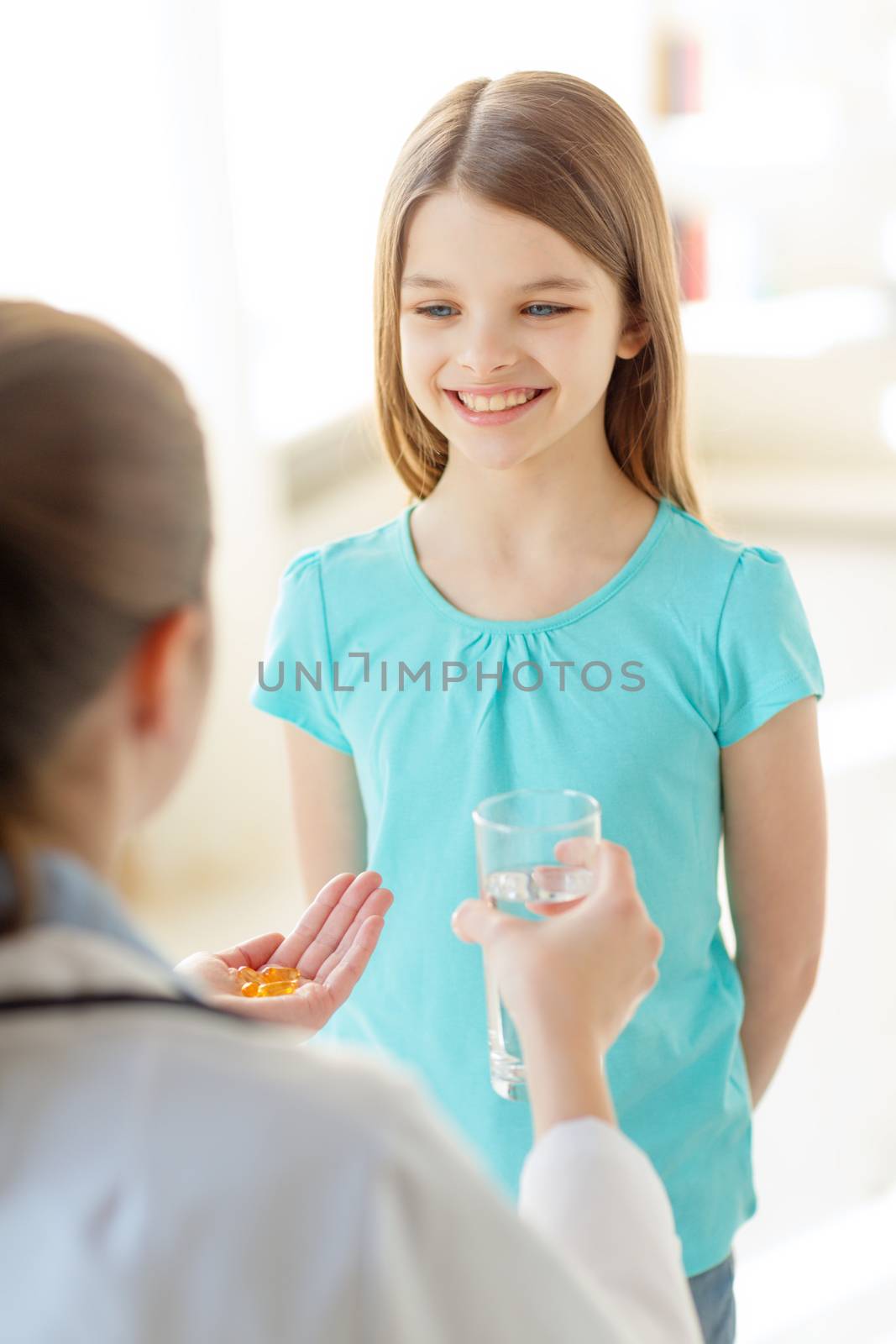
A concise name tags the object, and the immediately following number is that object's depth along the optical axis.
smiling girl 1.27
